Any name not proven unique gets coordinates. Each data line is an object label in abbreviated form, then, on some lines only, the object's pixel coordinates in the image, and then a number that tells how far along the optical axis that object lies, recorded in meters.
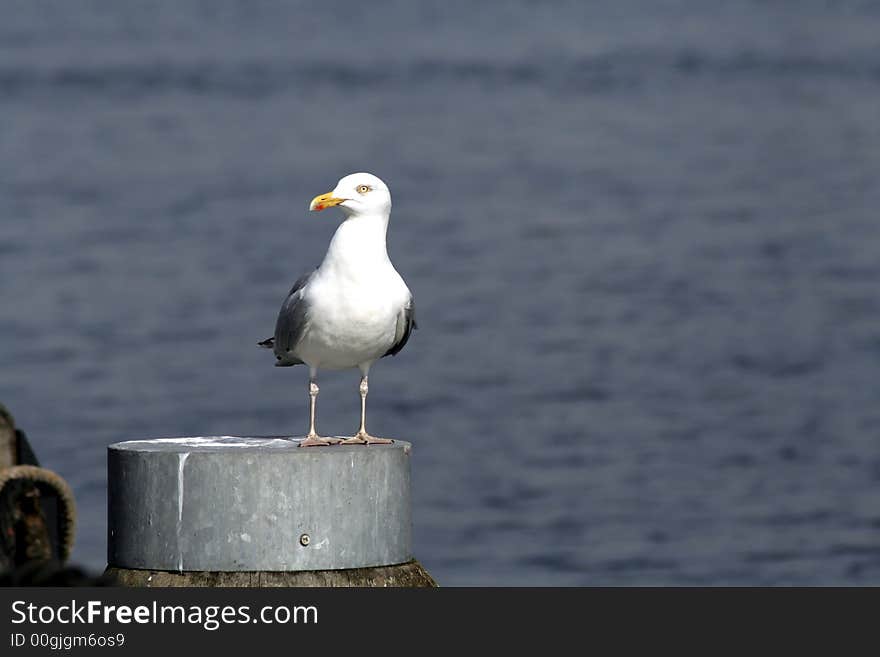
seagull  17.92
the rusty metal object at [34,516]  23.08
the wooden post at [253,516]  15.34
